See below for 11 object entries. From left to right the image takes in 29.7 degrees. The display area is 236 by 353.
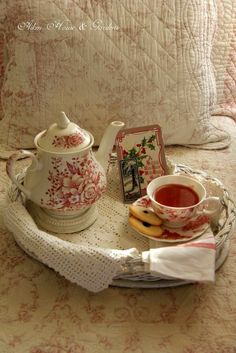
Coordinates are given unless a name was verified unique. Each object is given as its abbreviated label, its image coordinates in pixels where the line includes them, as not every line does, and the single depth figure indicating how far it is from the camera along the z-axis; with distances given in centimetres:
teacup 77
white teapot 77
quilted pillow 103
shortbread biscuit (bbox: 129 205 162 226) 81
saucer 78
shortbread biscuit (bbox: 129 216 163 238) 79
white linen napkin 67
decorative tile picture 93
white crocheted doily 68
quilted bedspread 64
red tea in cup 81
